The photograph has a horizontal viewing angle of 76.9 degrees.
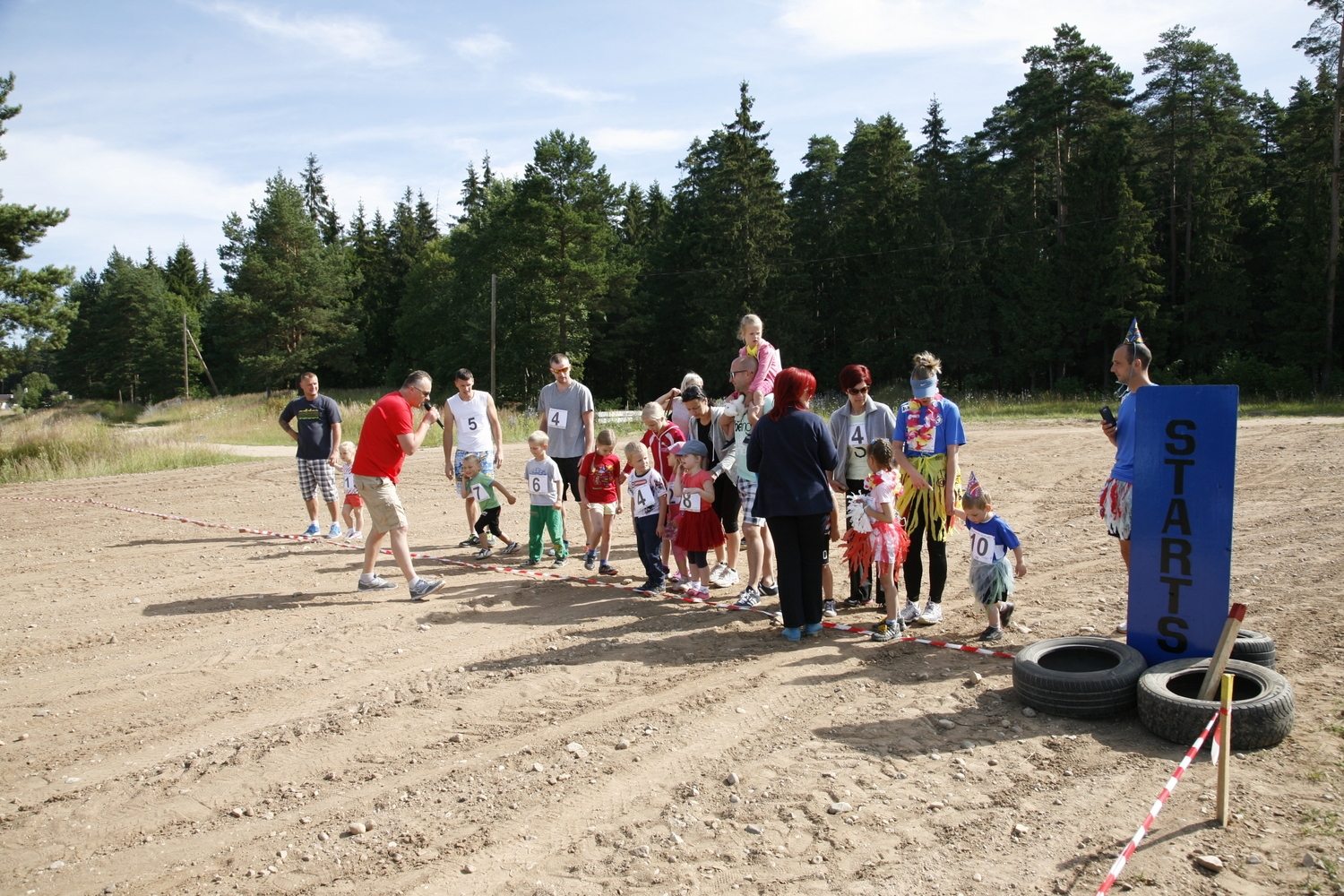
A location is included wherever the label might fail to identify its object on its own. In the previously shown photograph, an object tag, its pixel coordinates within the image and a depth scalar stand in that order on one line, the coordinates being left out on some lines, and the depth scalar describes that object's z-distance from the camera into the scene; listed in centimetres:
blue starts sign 512
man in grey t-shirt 940
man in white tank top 974
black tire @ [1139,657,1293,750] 452
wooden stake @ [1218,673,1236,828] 378
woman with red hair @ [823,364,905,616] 697
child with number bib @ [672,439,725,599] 750
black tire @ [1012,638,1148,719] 502
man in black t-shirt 1092
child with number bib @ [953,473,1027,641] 624
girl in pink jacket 727
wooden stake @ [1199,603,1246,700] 427
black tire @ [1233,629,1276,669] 532
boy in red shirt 848
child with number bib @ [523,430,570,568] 906
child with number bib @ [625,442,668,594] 780
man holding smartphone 610
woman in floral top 654
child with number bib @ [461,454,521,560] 974
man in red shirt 790
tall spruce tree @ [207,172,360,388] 5909
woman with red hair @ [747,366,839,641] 640
